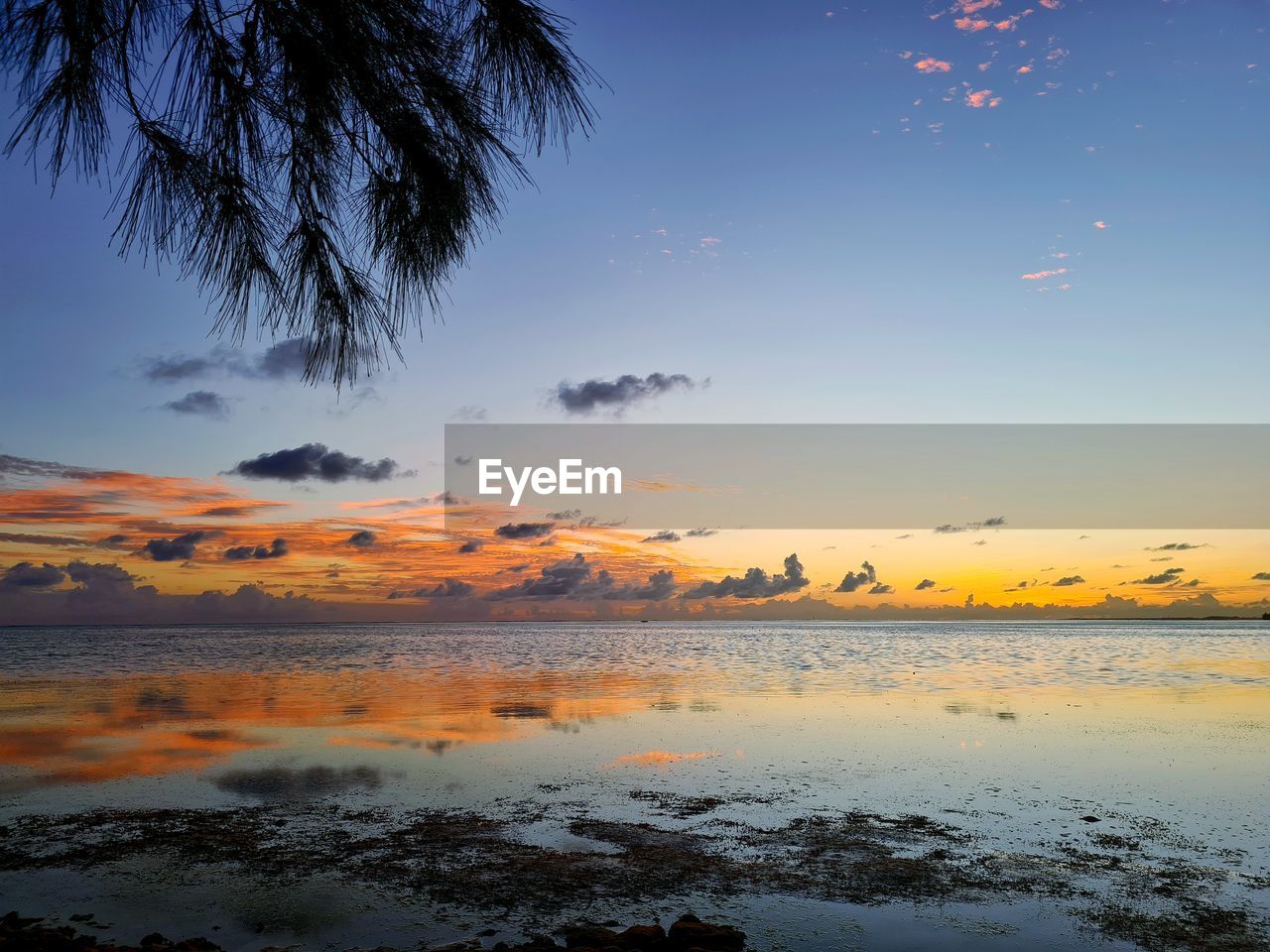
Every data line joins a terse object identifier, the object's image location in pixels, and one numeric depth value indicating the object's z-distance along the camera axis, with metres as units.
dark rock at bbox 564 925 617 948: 4.64
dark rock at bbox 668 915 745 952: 4.70
